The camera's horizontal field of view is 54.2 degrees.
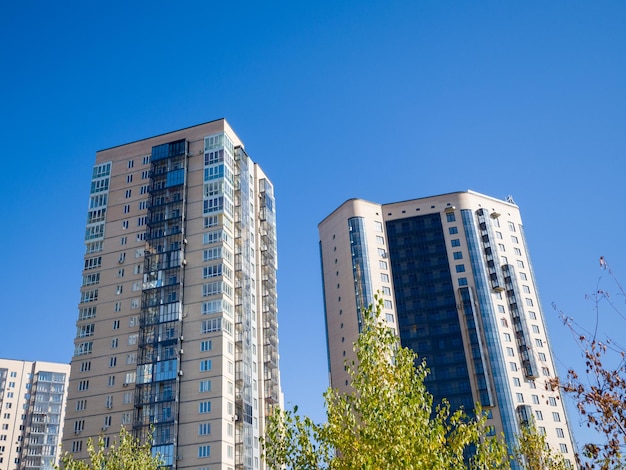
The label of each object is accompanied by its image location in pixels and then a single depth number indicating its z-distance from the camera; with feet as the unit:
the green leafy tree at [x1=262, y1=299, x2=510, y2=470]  62.23
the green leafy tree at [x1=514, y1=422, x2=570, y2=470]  117.50
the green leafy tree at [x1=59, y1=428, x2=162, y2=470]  136.36
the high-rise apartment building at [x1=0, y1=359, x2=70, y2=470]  484.33
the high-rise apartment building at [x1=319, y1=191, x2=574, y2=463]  341.62
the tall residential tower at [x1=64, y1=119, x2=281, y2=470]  230.89
